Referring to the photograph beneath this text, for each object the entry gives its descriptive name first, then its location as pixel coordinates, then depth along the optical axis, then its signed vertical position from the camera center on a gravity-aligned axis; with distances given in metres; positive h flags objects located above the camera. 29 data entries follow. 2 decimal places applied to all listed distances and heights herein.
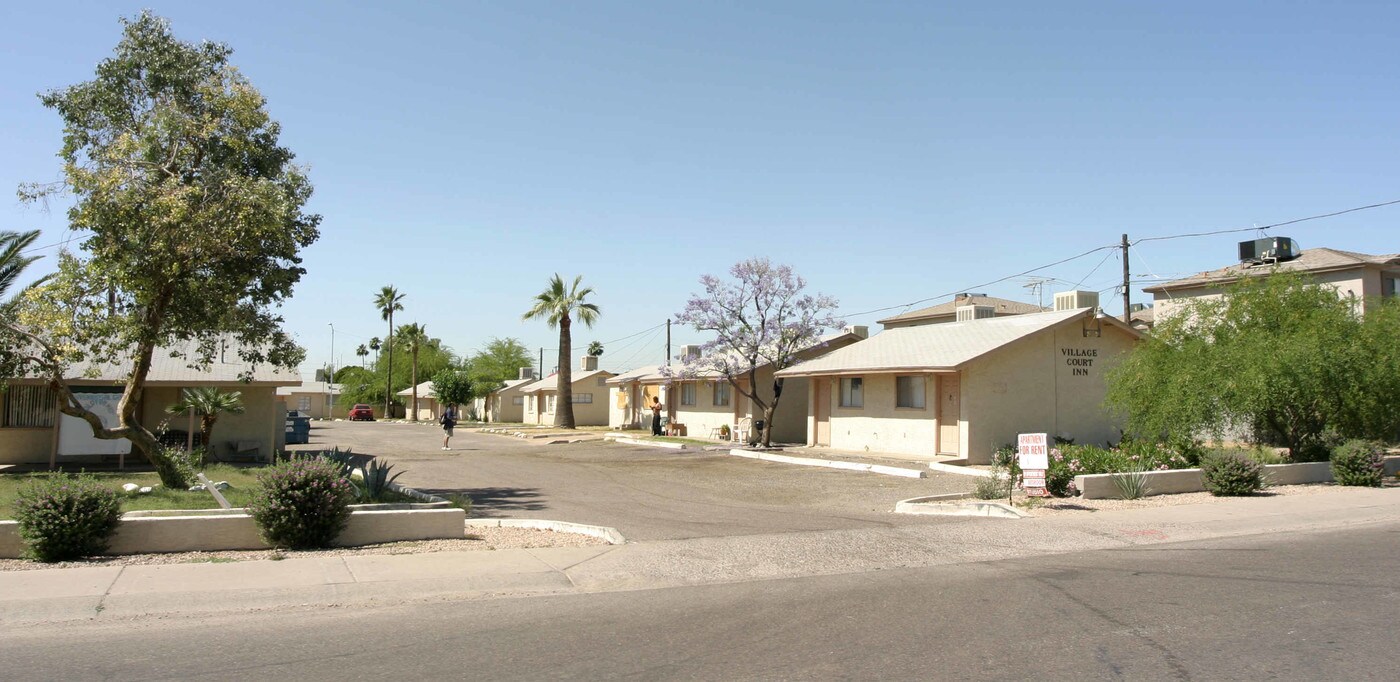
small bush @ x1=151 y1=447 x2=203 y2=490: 15.92 -1.08
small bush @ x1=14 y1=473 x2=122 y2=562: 10.10 -1.19
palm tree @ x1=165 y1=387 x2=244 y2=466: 22.78 +0.12
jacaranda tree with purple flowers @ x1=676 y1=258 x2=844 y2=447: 33.00 +3.10
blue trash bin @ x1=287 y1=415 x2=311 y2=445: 37.06 -0.86
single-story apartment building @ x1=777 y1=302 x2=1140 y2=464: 25.64 +0.89
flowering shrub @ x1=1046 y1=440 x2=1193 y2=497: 16.86 -0.85
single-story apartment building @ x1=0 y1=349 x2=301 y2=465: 22.91 -0.04
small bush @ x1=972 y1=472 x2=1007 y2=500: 16.59 -1.27
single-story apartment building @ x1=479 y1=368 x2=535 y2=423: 67.56 +0.65
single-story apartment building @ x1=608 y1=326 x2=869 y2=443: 36.75 +0.65
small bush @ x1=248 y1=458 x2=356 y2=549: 11.02 -1.11
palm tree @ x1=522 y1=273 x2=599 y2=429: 49.31 +5.41
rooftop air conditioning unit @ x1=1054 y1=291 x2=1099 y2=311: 28.89 +3.60
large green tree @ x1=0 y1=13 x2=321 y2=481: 14.11 +2.89
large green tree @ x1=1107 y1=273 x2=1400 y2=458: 20.16 +1.09
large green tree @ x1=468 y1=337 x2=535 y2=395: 73.31 +4.03
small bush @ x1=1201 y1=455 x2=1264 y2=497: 17.75 -1.07
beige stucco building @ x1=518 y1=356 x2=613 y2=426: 57.84 +1.10
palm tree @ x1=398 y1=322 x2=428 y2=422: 73.17 +6.11
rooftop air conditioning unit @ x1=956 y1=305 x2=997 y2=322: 34.19 +3.77
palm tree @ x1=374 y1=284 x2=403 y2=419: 78.25 +9.00
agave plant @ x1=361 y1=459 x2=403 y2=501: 14.88 -1.13
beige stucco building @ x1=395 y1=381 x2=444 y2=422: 76.75 +0.62
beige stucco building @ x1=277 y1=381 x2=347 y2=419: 77.38 +0.54
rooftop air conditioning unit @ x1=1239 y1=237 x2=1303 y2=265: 36.65 +6.68
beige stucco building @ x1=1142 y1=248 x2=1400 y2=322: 33.66 +5.38
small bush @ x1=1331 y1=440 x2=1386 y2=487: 19.91 -0.94
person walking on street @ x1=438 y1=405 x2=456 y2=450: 33.47 -0.34
